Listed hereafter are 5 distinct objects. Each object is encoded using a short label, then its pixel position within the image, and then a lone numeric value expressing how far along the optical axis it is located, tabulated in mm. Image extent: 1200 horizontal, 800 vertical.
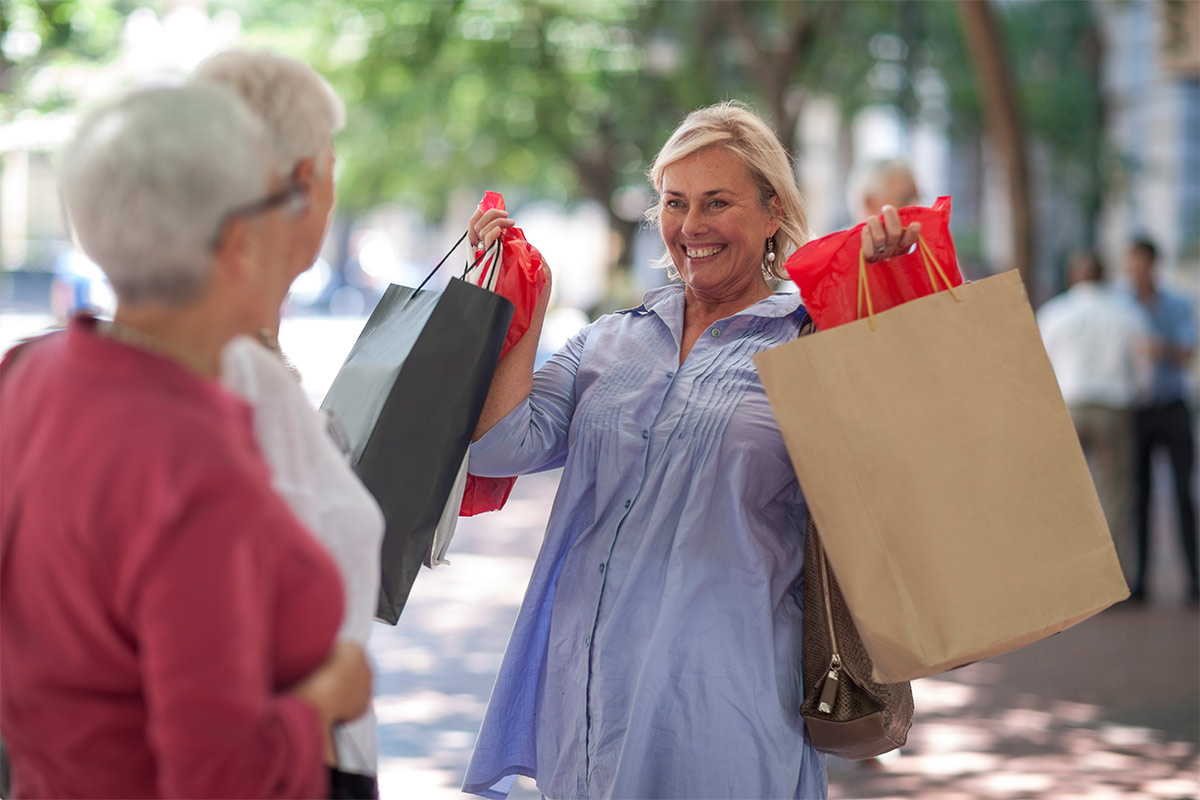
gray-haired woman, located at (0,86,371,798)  1531
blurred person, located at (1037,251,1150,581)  9508
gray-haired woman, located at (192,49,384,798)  1881
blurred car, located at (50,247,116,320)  11492
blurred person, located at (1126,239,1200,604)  9508
